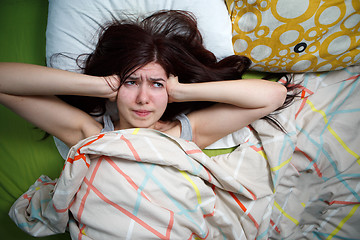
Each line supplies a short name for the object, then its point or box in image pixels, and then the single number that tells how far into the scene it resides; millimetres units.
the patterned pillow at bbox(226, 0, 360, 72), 870
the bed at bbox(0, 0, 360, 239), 747
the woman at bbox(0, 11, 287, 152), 831
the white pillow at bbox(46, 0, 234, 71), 997
